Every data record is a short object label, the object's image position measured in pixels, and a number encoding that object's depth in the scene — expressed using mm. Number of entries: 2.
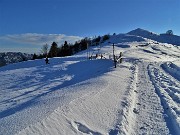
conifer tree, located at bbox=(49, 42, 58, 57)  51612
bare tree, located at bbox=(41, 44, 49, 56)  50876
